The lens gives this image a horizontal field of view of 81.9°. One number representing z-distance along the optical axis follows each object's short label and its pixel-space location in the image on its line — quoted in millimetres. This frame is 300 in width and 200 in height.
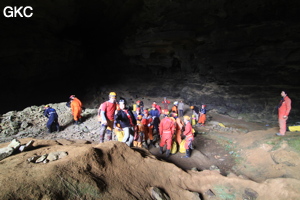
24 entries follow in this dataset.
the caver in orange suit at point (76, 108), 9008
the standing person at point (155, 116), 8531
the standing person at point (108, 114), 5785
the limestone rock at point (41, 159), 2874
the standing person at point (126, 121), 5488
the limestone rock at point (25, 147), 3515
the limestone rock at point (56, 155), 3015
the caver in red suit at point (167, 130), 6340
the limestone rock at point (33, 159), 2863
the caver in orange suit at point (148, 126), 7422
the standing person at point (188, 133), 6268
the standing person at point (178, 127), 6660
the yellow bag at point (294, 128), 7676
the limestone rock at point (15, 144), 3435
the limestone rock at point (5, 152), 3101
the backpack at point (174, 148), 6825
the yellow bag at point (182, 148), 6973
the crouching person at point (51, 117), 7959
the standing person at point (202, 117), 10769
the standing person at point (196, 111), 11320
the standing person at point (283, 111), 6796
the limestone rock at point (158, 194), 2839
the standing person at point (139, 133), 7070
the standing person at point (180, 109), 13062
